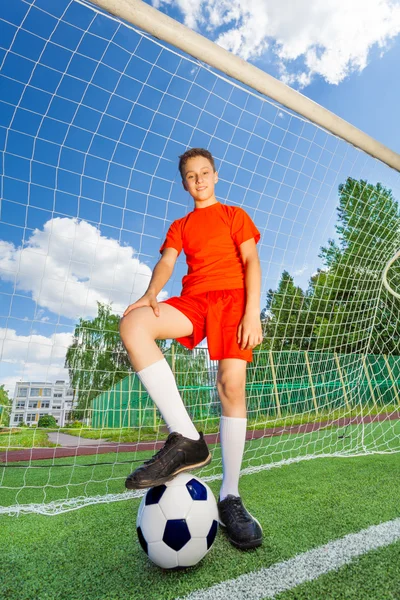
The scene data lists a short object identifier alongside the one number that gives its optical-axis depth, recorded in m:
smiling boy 1.76
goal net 2.65
